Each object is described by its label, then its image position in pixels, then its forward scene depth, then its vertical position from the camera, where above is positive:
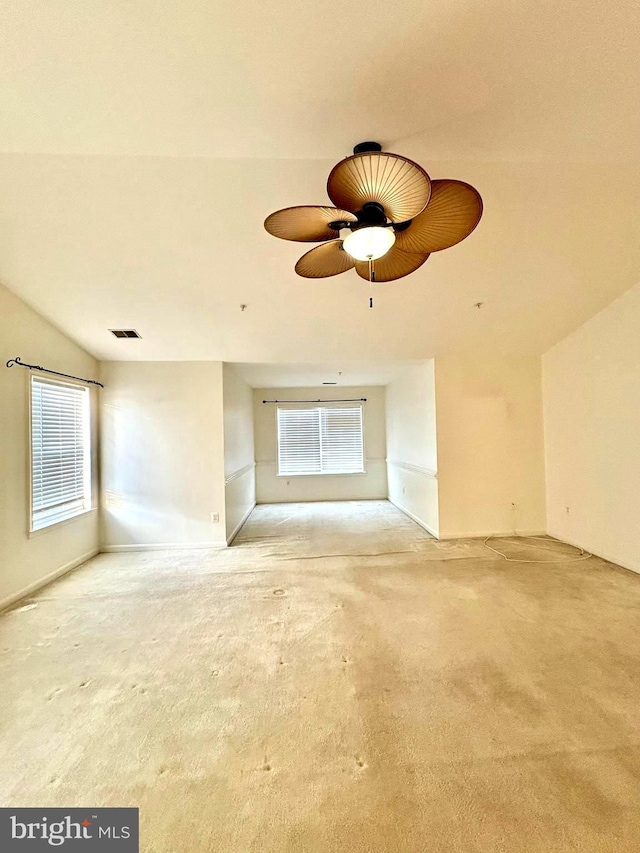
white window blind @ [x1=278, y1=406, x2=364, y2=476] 7.47 -0.13
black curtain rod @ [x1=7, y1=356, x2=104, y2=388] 3.09 +0.66
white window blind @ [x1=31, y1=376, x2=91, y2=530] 3.43 -0.13
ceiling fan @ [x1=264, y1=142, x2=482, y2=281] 1.30 +0.92
